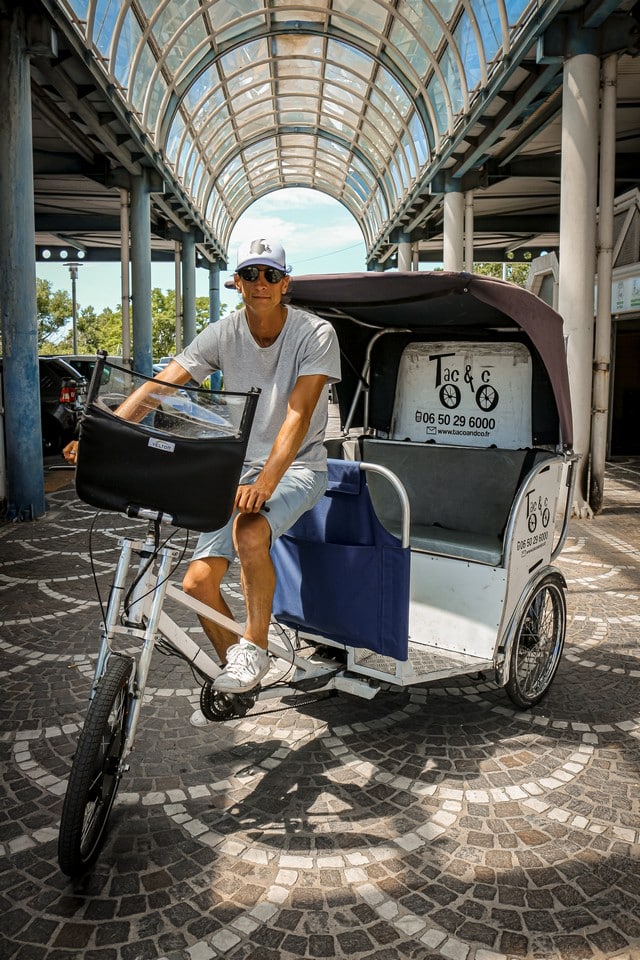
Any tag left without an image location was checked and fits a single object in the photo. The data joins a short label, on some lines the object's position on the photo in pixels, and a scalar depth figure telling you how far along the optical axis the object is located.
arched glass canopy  13.37
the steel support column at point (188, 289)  24.47
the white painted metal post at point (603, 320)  9.30
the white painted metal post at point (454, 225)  17.06
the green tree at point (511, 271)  63.75
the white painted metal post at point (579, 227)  9.03
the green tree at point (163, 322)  64.50
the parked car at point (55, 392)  13.74
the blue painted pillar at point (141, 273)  16.47
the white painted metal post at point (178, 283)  22.82
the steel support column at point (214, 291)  31.91
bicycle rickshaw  2.74
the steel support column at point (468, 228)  16.62
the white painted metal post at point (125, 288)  15.67
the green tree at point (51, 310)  60.22
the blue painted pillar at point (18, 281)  8.66
